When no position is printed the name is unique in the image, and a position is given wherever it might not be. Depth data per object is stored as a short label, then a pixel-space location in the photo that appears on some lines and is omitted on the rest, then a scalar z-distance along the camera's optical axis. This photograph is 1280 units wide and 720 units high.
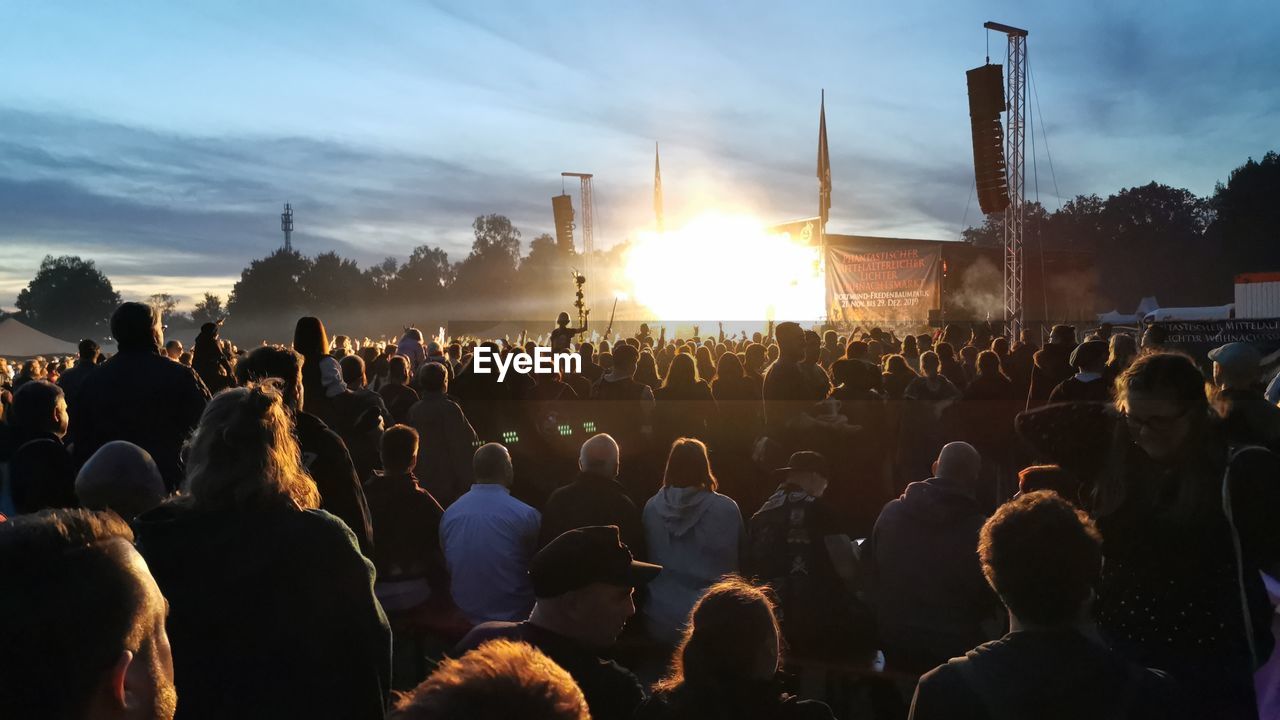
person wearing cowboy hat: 4.22
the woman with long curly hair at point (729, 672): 2.24
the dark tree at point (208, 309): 79.50
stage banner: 28.59
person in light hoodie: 4.63
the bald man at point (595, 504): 4.83
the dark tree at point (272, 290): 71.25
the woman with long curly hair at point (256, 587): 2.16
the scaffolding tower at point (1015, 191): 19.17
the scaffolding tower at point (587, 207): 44.38
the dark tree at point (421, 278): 76.75
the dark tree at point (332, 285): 72.06
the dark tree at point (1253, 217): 55.84
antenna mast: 81.75
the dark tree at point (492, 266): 78.00
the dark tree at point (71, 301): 77.38
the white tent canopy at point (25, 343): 38.47
